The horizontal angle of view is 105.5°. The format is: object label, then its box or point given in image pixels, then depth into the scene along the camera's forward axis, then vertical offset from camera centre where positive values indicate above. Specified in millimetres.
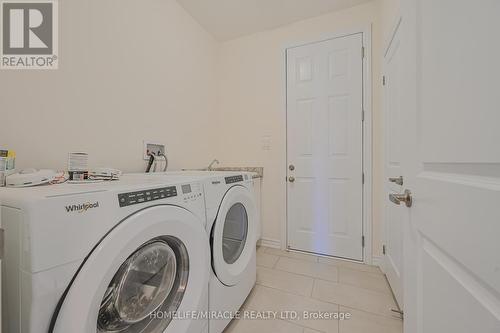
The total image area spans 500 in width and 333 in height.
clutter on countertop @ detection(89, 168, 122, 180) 872 -41
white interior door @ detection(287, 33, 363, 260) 1853 +187
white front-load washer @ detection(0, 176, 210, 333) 428 -256
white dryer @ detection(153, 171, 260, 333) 933 -475
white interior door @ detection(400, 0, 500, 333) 333 -1
